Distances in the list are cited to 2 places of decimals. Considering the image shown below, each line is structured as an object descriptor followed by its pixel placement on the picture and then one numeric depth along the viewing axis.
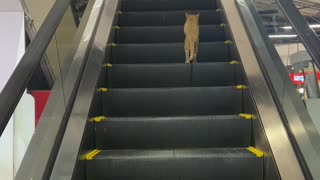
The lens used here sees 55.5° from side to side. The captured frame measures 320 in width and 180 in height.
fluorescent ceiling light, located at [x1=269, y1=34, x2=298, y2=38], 1.77
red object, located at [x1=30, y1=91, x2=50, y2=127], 2.31
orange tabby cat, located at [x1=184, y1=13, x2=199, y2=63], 2.68
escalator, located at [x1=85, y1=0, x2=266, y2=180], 1.73
